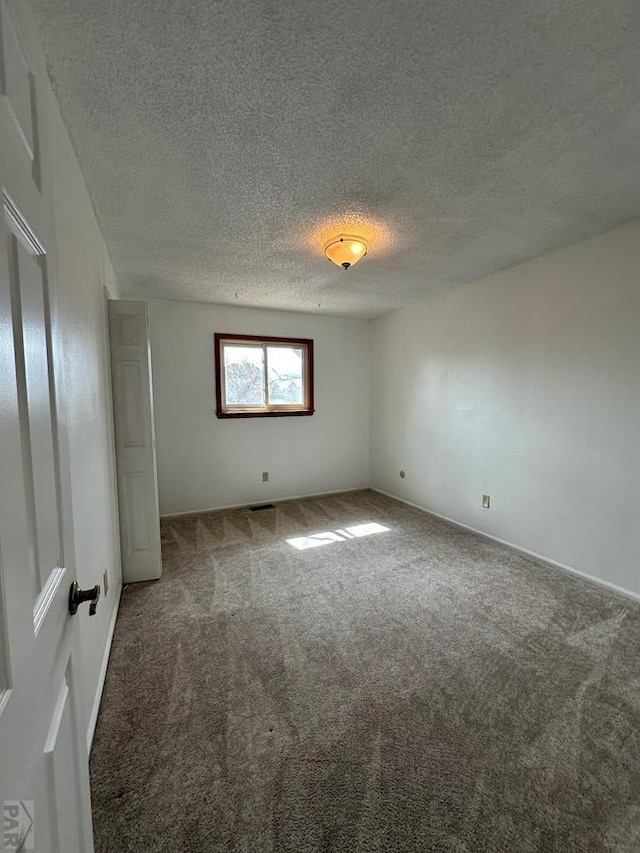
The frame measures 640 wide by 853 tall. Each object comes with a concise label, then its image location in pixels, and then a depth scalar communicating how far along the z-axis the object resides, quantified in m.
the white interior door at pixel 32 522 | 0.50
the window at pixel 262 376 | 4.21
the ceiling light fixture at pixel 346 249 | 2.34
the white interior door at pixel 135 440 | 2.44
